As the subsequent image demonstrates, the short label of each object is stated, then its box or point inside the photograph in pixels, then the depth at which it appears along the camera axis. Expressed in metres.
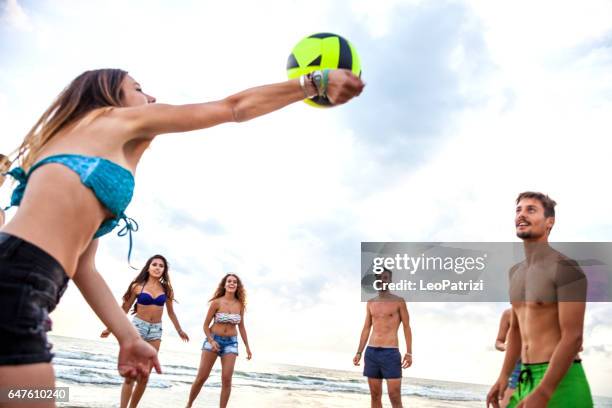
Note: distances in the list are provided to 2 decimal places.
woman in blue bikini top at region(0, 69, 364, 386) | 1.70
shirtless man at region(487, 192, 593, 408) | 3.80
